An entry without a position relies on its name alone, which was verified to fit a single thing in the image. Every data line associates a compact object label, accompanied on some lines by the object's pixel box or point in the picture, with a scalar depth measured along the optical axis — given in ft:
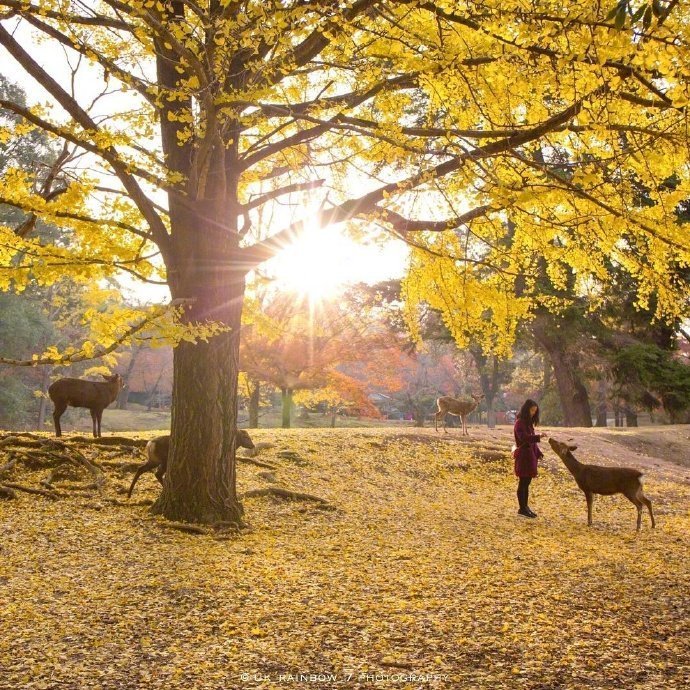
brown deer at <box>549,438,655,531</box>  27.63
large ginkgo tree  19.36
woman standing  30.01
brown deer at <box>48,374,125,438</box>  35.40
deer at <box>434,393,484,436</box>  53.57
